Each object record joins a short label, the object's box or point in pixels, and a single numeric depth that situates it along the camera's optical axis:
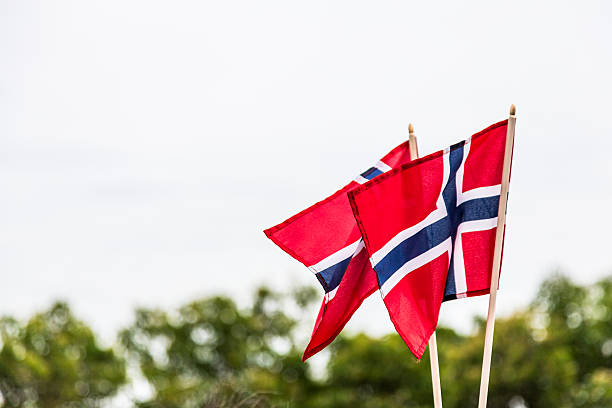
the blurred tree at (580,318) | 49.62
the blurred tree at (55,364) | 48.62
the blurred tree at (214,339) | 52.94
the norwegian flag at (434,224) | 7.77
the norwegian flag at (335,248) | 8.29
